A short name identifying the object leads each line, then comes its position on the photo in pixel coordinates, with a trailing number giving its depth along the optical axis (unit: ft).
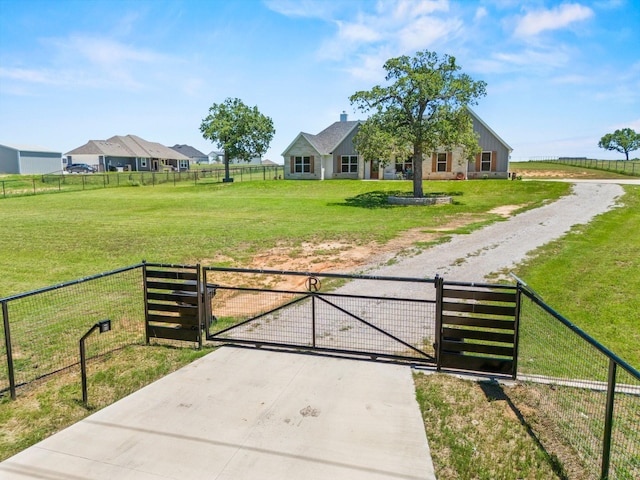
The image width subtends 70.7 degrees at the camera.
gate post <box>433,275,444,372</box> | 19.06
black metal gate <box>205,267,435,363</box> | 22.11
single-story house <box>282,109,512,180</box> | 126.00
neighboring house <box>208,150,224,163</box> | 501.44
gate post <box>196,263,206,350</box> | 21.68
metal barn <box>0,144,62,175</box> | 207.51
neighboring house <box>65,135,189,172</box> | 224.53
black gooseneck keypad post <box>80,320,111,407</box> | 17.12
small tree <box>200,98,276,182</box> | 162.20
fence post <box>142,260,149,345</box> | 22.79
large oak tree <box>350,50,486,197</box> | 88.33
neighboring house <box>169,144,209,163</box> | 353.31
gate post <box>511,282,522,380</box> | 18.16
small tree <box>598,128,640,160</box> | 363.19
